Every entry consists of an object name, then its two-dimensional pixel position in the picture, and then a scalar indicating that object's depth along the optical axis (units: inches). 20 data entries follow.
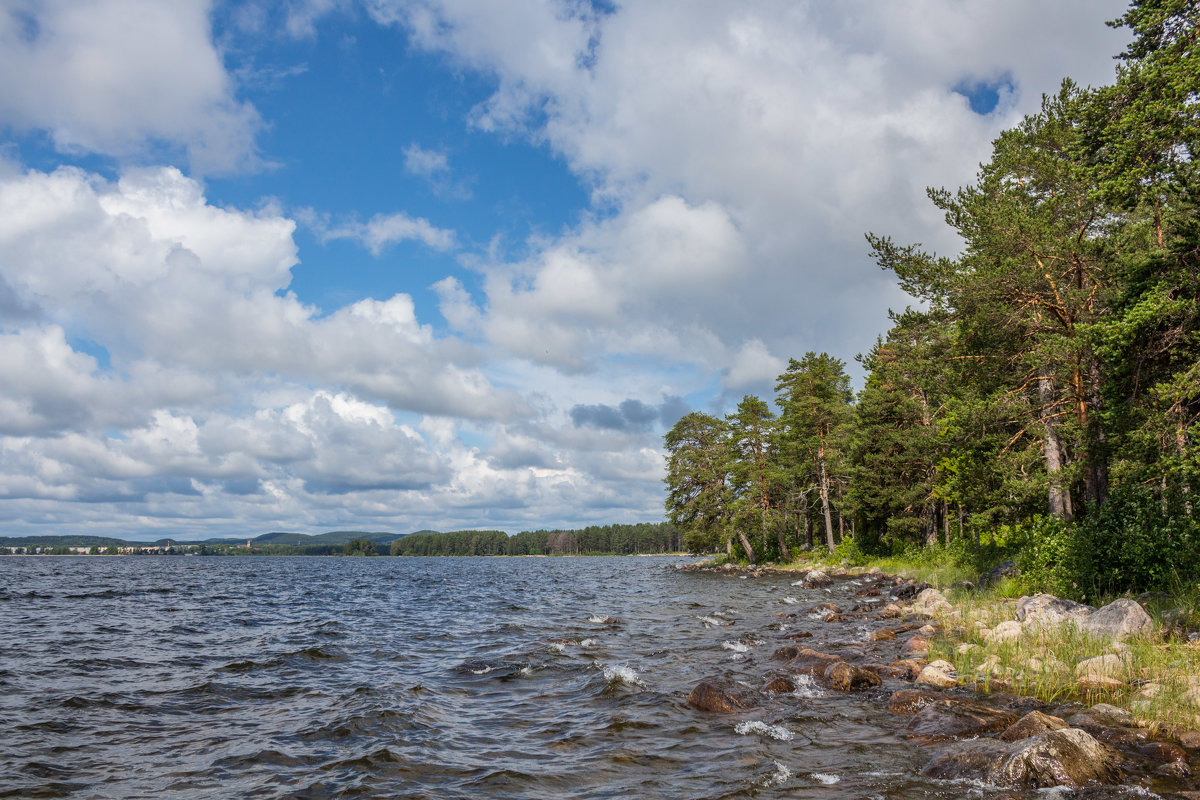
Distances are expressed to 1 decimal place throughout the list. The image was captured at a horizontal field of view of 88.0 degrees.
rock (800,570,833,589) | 1476.4
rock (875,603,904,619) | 876.0
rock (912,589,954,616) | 825.5
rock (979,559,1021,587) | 875.6
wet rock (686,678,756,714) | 454.9
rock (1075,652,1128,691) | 408.2
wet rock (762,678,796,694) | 494.0
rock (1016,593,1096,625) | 567.3
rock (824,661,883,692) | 489.7
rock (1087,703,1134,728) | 349.1
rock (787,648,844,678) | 542.3
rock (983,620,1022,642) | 558.3
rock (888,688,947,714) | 421.7
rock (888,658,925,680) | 514.3
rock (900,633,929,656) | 584.7
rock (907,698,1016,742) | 360.4
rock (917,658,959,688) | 470.9
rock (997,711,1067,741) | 330.3
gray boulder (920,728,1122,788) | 280.5
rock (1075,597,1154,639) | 488.1
